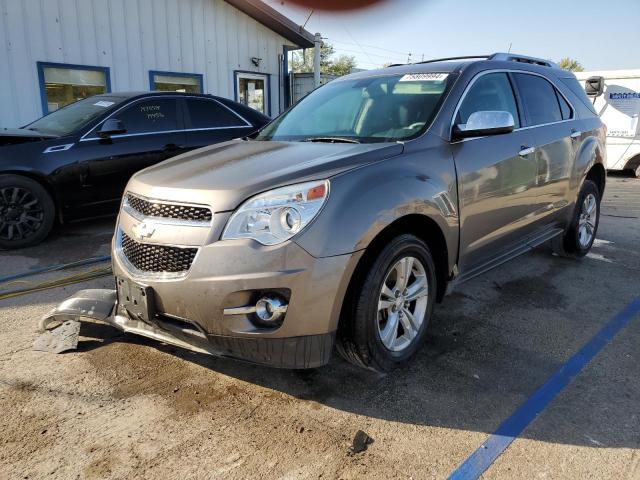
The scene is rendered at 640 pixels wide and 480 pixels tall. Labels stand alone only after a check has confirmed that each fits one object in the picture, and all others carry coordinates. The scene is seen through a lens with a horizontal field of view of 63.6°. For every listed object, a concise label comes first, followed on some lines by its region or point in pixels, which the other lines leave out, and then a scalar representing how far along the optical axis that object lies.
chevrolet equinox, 2.42
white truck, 12.12
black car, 5.50
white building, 8.98
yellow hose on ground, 4.27
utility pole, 13.40
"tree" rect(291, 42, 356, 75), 45.60
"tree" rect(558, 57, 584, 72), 35.97
